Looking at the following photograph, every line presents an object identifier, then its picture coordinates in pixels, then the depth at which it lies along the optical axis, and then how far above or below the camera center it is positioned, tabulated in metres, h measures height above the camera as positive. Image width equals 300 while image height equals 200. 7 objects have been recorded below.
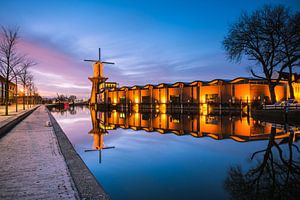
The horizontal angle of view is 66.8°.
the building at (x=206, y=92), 38.56 +1.63
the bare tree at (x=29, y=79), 44.73 +4.60
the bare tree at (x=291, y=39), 23.59 +6.40
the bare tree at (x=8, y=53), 20.67 +4.57
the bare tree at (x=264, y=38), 24.80 +7.15
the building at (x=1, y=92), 54.36 +2.80
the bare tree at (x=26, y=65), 27.88 +4.67
